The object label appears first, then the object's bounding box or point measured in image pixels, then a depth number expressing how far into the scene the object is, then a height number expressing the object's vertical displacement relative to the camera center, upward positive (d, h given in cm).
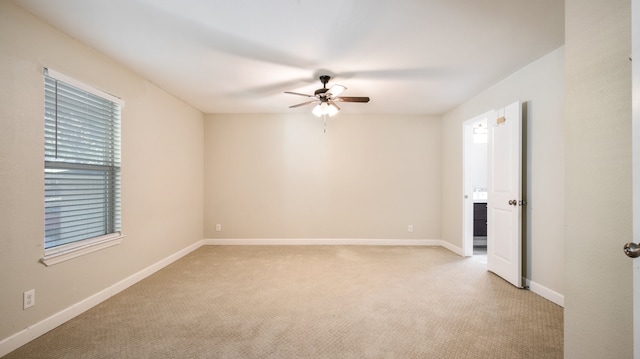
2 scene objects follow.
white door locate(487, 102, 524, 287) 308 -19
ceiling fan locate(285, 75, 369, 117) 327 +96
